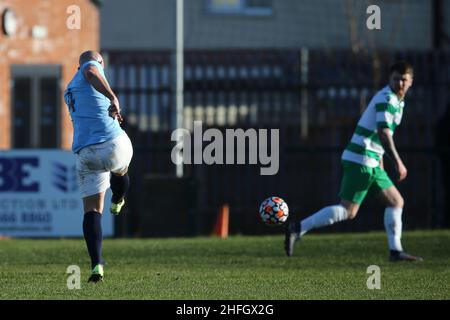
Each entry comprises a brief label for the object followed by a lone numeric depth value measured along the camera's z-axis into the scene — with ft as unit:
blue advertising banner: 64.90
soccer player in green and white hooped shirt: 43.91
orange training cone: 66.80
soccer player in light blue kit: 36.65
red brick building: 89.04
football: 45.91
